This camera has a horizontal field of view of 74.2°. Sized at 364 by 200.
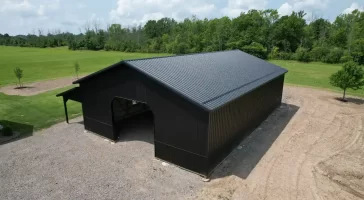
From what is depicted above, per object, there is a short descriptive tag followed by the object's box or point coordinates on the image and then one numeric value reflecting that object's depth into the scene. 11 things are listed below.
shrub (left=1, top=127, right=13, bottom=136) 14.20
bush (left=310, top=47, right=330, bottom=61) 49.91
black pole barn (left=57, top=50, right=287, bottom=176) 9.90
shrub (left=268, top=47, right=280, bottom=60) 54.59
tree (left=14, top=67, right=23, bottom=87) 27.95
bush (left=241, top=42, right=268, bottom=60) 53.50
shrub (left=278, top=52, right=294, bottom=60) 53.19
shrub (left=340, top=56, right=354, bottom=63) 45.31
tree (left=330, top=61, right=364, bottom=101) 20.88
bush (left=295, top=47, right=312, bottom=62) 50.81
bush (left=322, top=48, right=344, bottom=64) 47.97
